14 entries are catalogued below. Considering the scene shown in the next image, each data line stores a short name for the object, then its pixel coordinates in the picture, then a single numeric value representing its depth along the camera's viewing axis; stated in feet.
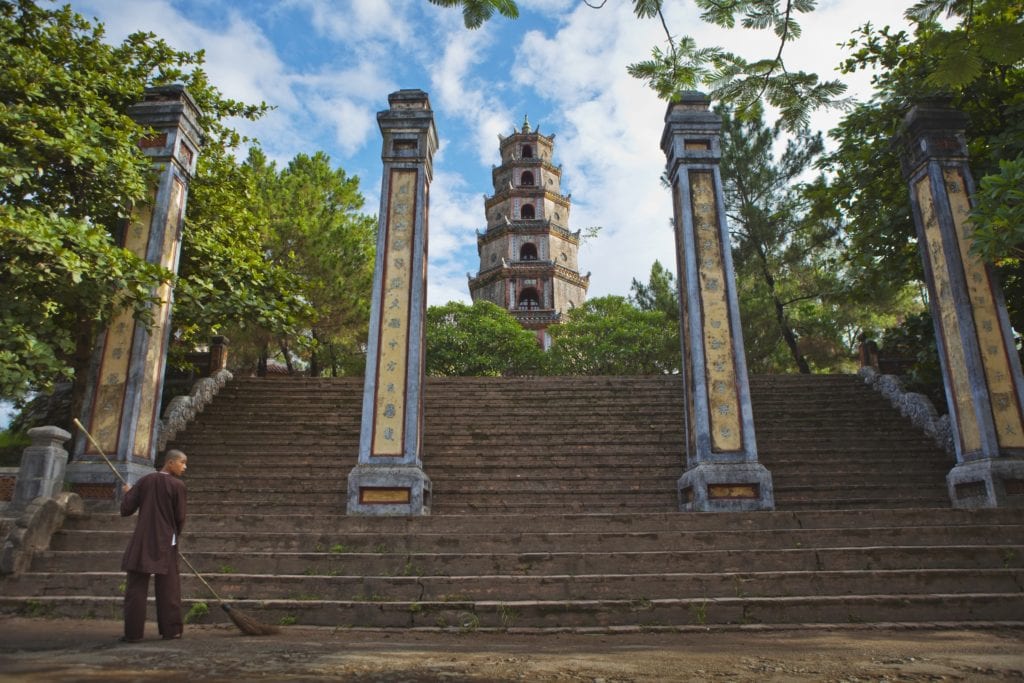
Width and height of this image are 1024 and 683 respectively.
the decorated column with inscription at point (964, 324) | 22.74
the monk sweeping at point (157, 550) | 13.69
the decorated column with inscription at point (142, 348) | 23.67
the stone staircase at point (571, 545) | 15.46
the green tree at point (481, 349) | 72.84
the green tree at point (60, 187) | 20.70
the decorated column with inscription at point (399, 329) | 23.98
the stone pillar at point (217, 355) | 40.40
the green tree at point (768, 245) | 58.29
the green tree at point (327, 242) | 55.67
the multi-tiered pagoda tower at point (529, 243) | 104.01
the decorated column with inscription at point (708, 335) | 23.82
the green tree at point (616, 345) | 72.79
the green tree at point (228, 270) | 30.04
